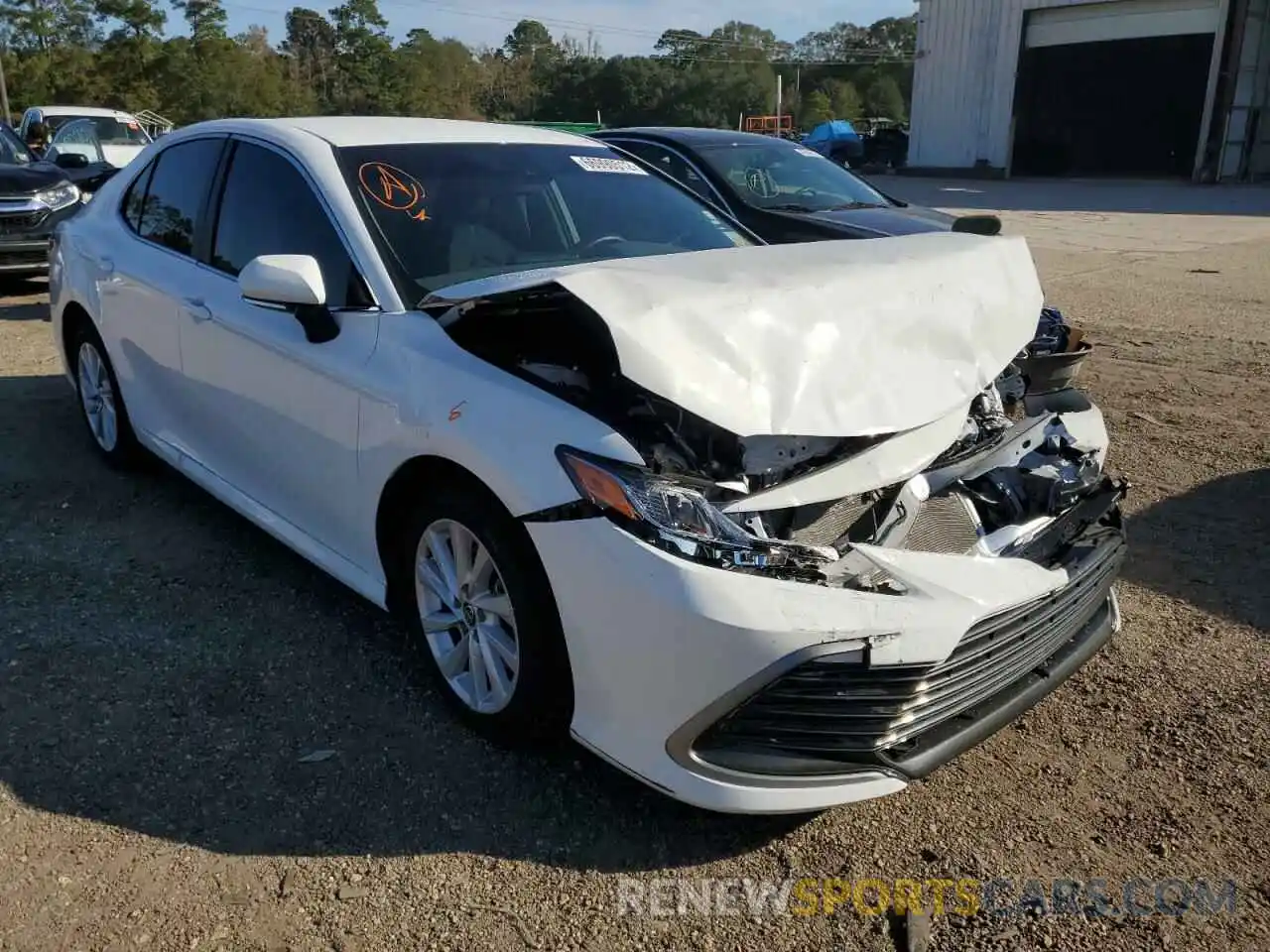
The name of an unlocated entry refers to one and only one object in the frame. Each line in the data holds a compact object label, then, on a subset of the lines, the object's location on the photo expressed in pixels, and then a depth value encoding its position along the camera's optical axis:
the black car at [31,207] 9.84
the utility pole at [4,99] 38.68
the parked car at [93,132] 15.38
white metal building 29.36
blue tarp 37.69
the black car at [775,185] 7.57
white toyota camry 2.40
